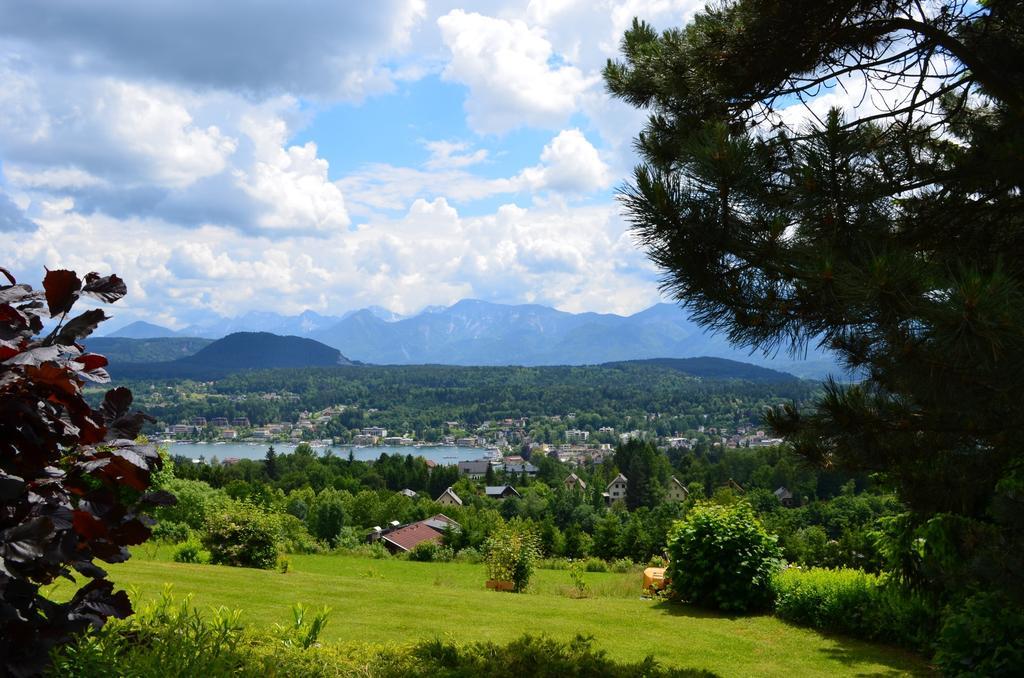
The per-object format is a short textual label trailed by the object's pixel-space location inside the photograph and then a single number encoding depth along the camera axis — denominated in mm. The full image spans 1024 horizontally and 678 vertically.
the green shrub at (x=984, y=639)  4734
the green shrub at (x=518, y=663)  3947
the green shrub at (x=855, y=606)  6895
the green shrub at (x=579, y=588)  11789
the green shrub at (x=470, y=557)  25953
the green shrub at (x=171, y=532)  17938
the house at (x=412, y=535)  31609
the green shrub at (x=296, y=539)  24878
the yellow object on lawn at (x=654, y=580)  10945
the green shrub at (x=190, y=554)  14281
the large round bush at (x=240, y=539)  13922
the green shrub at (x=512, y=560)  13305
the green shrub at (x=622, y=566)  22094
